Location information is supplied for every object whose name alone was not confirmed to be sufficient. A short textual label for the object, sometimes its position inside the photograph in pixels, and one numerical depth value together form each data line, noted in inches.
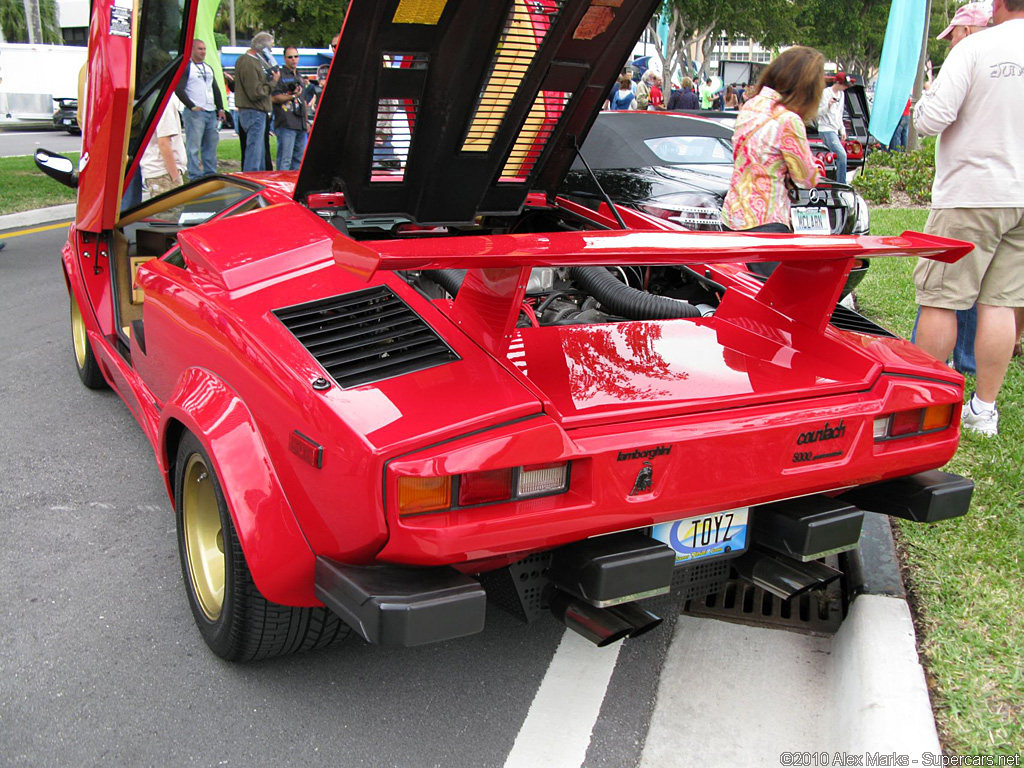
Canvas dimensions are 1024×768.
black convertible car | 265.7
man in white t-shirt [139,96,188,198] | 374.6
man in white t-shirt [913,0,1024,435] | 162.4
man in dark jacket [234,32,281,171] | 454.6
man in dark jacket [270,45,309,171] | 482.6
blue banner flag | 487.5
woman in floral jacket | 186.2
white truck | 966.4
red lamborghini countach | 81.8
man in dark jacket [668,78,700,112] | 753.0
